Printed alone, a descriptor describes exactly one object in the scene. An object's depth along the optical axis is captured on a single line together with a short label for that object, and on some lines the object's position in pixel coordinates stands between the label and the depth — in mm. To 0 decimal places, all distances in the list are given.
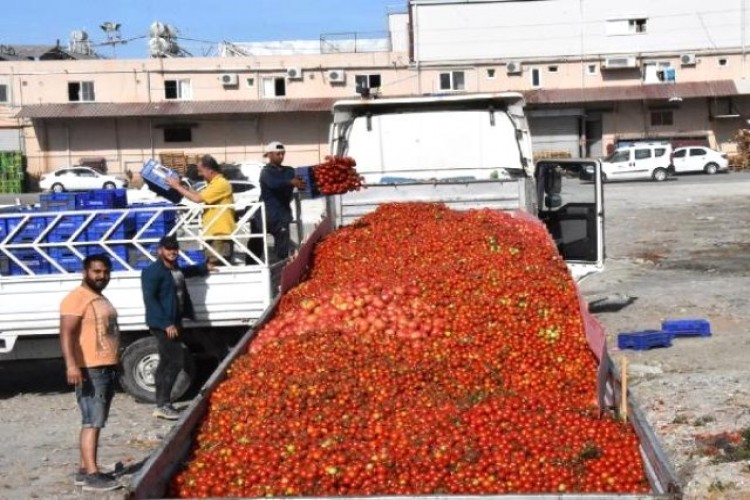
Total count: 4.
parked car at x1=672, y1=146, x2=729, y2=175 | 44781
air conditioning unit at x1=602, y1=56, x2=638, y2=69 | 51312
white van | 41906
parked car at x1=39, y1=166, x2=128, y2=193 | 43750
